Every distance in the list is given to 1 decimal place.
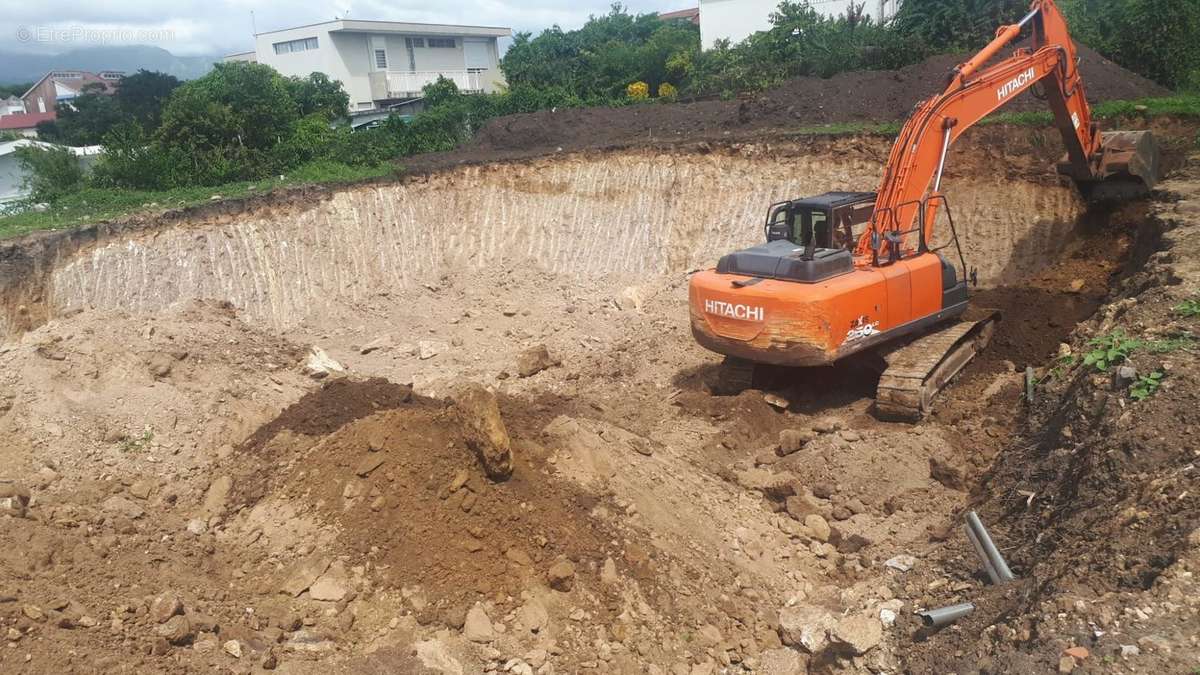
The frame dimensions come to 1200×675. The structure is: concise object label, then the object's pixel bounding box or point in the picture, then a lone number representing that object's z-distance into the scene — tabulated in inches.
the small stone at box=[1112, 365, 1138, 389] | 250.4
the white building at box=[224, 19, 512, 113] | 1339.8
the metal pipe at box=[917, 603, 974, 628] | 203.6
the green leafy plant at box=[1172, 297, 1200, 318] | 282.5
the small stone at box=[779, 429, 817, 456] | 336.8
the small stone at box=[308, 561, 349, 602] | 249.8
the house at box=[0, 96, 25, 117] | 2131.4
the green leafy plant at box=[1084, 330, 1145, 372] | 270.0
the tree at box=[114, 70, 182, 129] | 1346.0
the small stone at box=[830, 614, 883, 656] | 218.4
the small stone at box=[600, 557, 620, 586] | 248.2
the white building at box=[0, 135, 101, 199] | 982.4
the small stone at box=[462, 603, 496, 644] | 231.8
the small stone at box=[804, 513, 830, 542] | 281.7
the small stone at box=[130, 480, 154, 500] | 323.0
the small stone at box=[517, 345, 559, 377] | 464.1
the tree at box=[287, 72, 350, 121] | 1064.8
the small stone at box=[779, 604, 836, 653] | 229.6
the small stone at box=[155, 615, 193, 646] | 221.0
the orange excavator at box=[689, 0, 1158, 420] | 328.2
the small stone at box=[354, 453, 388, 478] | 282.8
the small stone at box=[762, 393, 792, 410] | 371.6
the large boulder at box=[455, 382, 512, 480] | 273.4
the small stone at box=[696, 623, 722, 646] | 234.8
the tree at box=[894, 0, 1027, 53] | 839.9
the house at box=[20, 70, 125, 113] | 1914.5
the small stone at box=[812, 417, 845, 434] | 346.9
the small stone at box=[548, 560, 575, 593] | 245.0
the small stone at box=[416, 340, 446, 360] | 507.5
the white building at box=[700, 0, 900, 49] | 1336.1
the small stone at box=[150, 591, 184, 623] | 227.9
